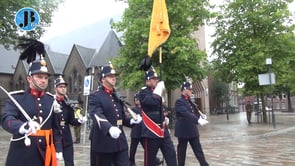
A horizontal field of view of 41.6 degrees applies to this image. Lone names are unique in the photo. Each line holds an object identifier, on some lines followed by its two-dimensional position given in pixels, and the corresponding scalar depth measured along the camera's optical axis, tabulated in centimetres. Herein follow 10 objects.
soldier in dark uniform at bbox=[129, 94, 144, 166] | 963
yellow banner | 800
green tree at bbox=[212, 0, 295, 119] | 2430
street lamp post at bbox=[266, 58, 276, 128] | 2159
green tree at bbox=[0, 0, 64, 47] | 2082
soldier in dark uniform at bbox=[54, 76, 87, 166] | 738
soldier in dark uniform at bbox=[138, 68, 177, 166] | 695
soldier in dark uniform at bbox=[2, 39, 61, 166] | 455
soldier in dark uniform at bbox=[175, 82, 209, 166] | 823
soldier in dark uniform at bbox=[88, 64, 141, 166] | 581
